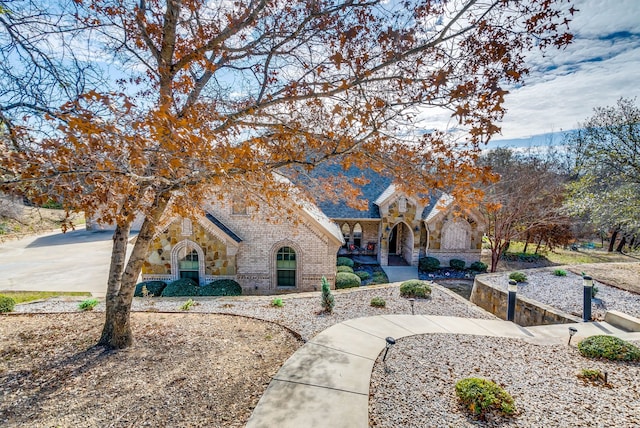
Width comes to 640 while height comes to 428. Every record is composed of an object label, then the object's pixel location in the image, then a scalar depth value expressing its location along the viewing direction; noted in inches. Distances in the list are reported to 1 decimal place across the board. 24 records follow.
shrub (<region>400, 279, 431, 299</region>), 406.9
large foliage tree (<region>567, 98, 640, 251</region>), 505.7
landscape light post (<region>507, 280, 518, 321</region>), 384.5
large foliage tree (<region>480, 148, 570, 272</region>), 738.2
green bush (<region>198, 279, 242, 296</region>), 498.6
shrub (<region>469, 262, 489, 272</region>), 771.3
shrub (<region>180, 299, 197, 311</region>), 350.3
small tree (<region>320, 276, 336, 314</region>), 337.6
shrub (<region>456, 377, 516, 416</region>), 172.7
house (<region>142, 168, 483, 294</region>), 536.4
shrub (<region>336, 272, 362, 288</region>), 543.8
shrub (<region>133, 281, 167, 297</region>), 498.9
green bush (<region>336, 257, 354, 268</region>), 761.0
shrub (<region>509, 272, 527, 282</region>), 545.0
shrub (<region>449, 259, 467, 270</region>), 769.6
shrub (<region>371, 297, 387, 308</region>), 366.0
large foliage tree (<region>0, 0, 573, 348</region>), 143.4
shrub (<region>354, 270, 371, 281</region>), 681.5
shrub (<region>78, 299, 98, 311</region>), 346.9
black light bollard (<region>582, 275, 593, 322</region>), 366.3
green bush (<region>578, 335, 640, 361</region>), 251.8
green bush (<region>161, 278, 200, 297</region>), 485.4
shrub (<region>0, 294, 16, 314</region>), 339.1
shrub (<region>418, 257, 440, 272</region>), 753.6
